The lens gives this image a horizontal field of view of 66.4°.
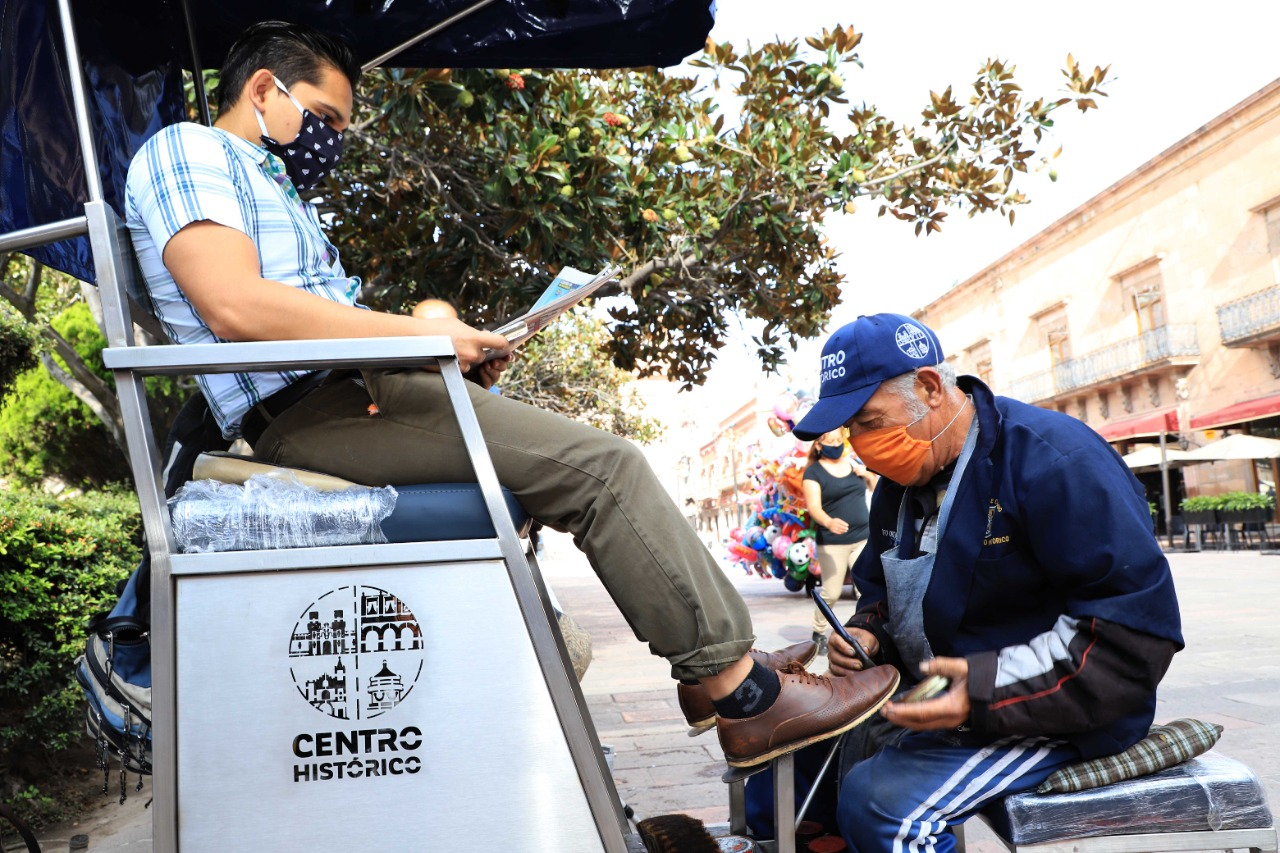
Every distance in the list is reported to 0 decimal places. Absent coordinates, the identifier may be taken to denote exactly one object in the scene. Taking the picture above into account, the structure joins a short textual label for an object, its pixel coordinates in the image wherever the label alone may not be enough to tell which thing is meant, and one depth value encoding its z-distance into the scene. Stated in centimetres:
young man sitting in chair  175
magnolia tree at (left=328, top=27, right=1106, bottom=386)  613
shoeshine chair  155
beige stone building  2548
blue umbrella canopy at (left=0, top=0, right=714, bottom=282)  229
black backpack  188
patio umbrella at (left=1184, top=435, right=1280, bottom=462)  2147
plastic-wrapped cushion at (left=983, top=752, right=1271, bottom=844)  176
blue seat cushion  171
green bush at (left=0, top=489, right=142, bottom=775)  351
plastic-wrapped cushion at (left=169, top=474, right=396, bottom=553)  164
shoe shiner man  178
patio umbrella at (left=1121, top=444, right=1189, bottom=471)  2316
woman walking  794
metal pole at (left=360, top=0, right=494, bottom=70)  279
